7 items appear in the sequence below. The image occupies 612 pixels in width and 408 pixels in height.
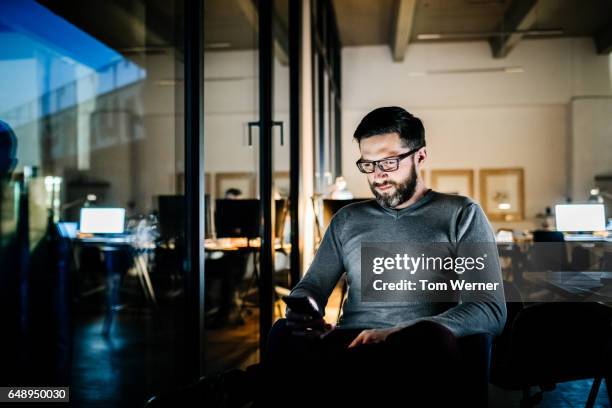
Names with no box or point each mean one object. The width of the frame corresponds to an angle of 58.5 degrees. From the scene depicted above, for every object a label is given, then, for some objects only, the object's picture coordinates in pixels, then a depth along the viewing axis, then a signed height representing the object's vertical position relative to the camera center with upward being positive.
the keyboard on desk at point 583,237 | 6.42 -0.38
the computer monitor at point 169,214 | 5.53 -0.06
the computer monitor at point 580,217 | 6.44 -0.13
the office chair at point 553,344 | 2.11 -0.54
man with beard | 1.50 -0.35
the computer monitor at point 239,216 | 5.23 -0.08
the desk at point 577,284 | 2.31 -0.35
